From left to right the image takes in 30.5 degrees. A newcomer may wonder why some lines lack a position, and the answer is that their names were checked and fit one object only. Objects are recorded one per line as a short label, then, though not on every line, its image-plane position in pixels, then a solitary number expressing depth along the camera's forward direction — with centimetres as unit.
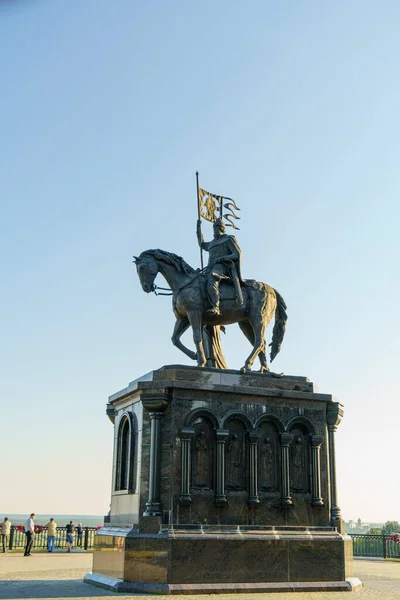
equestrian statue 1697
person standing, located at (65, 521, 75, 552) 2977
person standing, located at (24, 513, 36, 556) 2625
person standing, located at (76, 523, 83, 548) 3240
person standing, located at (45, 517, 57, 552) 2928
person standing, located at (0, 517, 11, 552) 2872
